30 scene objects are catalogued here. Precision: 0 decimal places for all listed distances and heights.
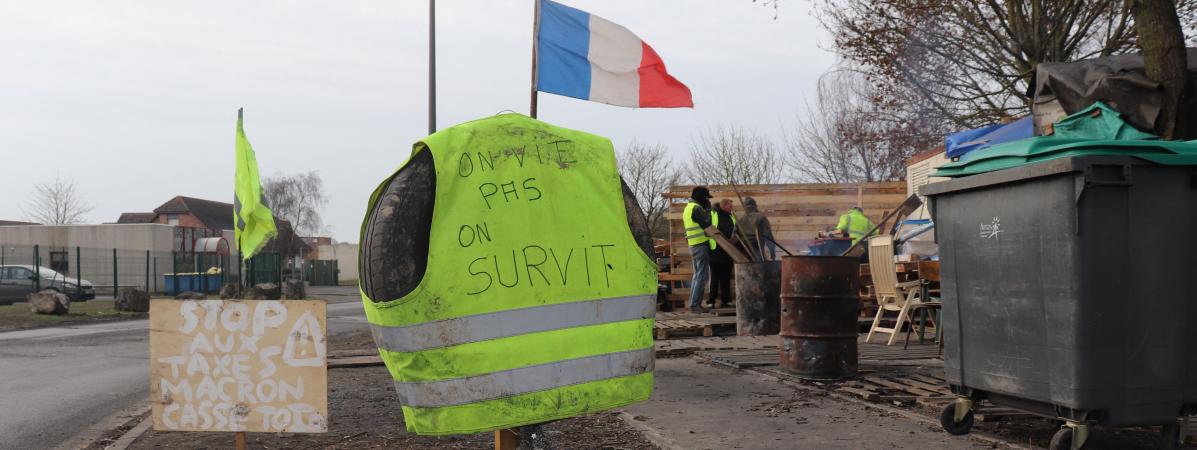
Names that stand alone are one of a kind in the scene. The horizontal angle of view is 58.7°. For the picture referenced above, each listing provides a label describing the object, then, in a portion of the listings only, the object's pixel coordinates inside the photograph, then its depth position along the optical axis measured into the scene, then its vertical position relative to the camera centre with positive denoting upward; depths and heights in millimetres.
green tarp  4941 +501
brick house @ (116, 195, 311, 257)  81250 +5602
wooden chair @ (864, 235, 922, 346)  10586 -274
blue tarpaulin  12562 +1485
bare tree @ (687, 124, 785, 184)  41719 +3814
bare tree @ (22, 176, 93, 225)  73500 +4773
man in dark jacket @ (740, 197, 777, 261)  14293 +498
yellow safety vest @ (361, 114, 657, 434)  3197 -77
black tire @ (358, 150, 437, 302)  3131 +116
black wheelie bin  4859 -181
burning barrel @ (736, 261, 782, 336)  11336 -388
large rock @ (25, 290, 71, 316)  24297 -458
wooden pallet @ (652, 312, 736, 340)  12500 -733
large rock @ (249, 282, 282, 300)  29016 -394
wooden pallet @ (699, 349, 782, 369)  9500 -882
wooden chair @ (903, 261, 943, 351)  10048 -209
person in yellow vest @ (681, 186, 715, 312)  13641 +346
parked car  32062 +6
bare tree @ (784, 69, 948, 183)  23766 +3406
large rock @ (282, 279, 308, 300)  33125 -419
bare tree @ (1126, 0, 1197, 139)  8352 +1605
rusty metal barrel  8406 -430
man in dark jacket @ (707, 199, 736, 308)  14141 +48
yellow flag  7961 +563
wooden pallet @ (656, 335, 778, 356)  11078 -857
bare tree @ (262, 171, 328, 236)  94875 +6882
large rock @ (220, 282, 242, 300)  29586 -391
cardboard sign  5328 -440
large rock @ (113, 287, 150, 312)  27328 -511
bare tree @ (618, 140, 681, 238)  42469 +3525
